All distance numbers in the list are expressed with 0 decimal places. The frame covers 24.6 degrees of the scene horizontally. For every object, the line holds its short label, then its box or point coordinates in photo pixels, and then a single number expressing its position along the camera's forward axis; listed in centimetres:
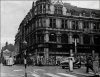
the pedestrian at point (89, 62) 1977
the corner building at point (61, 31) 5129
